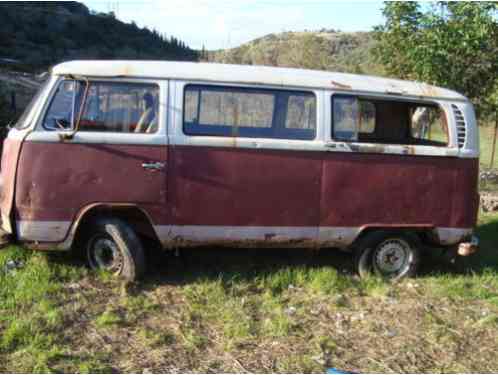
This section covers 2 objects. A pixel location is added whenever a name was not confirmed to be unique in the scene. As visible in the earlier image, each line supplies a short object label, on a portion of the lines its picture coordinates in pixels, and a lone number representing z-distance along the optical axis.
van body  5.04
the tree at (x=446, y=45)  8.88
